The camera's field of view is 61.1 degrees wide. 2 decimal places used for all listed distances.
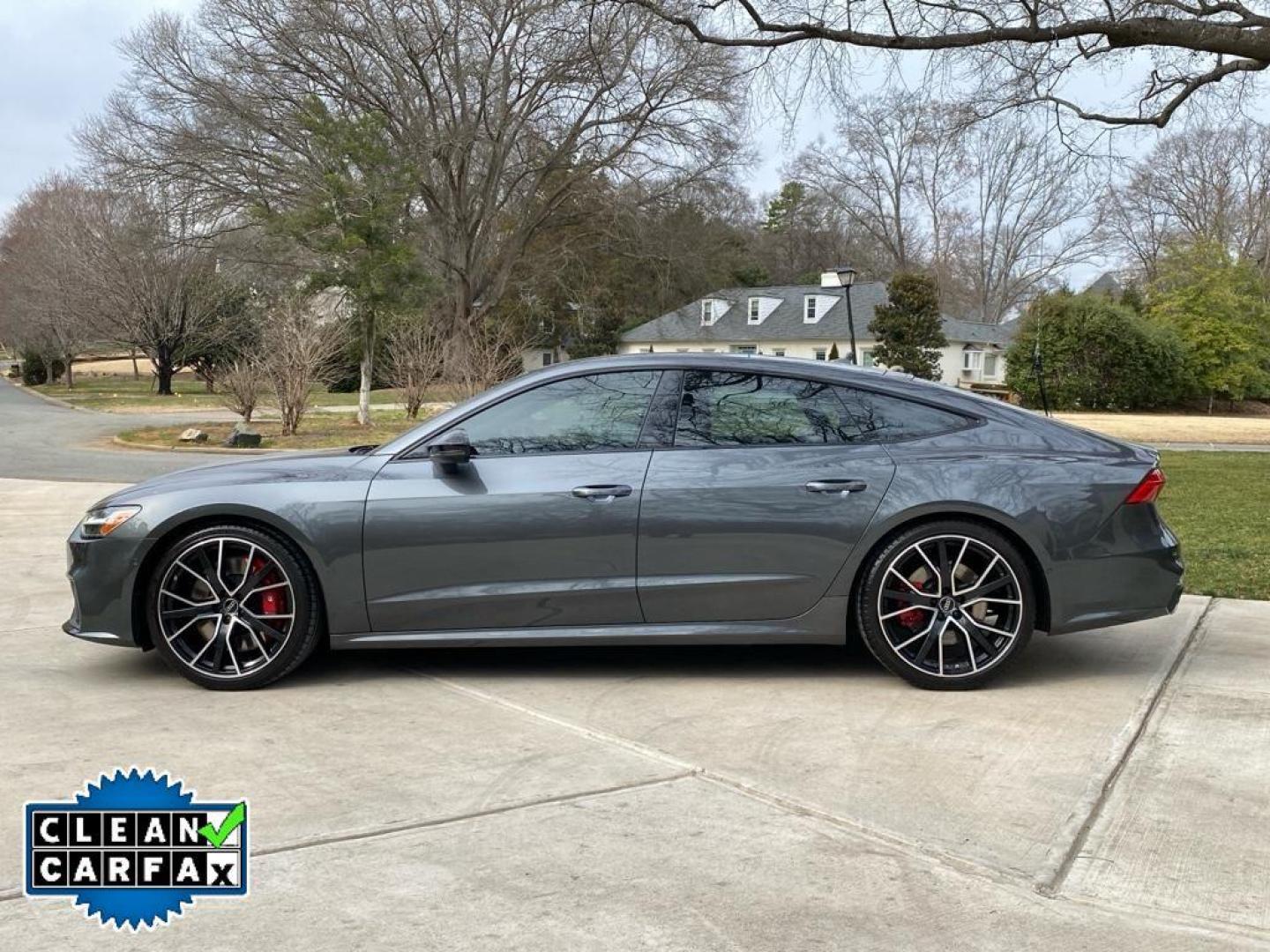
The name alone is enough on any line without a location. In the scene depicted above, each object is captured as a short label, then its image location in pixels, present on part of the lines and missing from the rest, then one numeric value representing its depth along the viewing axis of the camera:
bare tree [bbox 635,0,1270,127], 13.11
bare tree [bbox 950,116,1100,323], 65.38
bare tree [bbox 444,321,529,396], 22.66
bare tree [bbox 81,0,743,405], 30.94
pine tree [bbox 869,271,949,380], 43.94
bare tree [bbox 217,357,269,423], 22.06
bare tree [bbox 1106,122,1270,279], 53.75
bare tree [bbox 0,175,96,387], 42.56
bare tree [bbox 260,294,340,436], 20.91
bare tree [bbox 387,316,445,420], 23.45
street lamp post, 21.11
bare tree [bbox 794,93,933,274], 65.06
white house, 54.28
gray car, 4.59
